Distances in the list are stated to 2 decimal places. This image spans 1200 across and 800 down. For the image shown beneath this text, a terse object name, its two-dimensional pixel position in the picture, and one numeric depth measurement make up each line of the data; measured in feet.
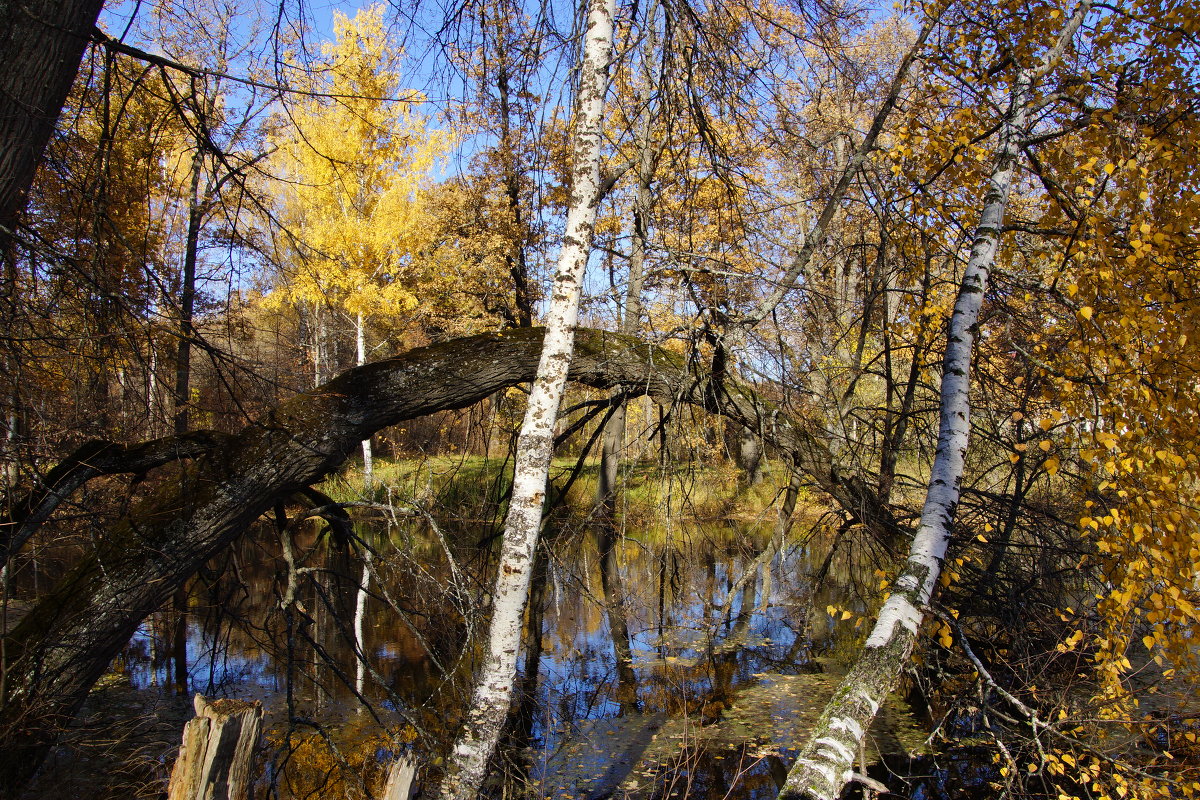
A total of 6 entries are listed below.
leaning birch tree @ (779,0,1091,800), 7.61
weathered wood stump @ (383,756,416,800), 6.75
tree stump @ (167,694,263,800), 5.77
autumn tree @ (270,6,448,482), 44.81
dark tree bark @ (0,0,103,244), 7.39
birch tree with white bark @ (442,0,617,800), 9.63
